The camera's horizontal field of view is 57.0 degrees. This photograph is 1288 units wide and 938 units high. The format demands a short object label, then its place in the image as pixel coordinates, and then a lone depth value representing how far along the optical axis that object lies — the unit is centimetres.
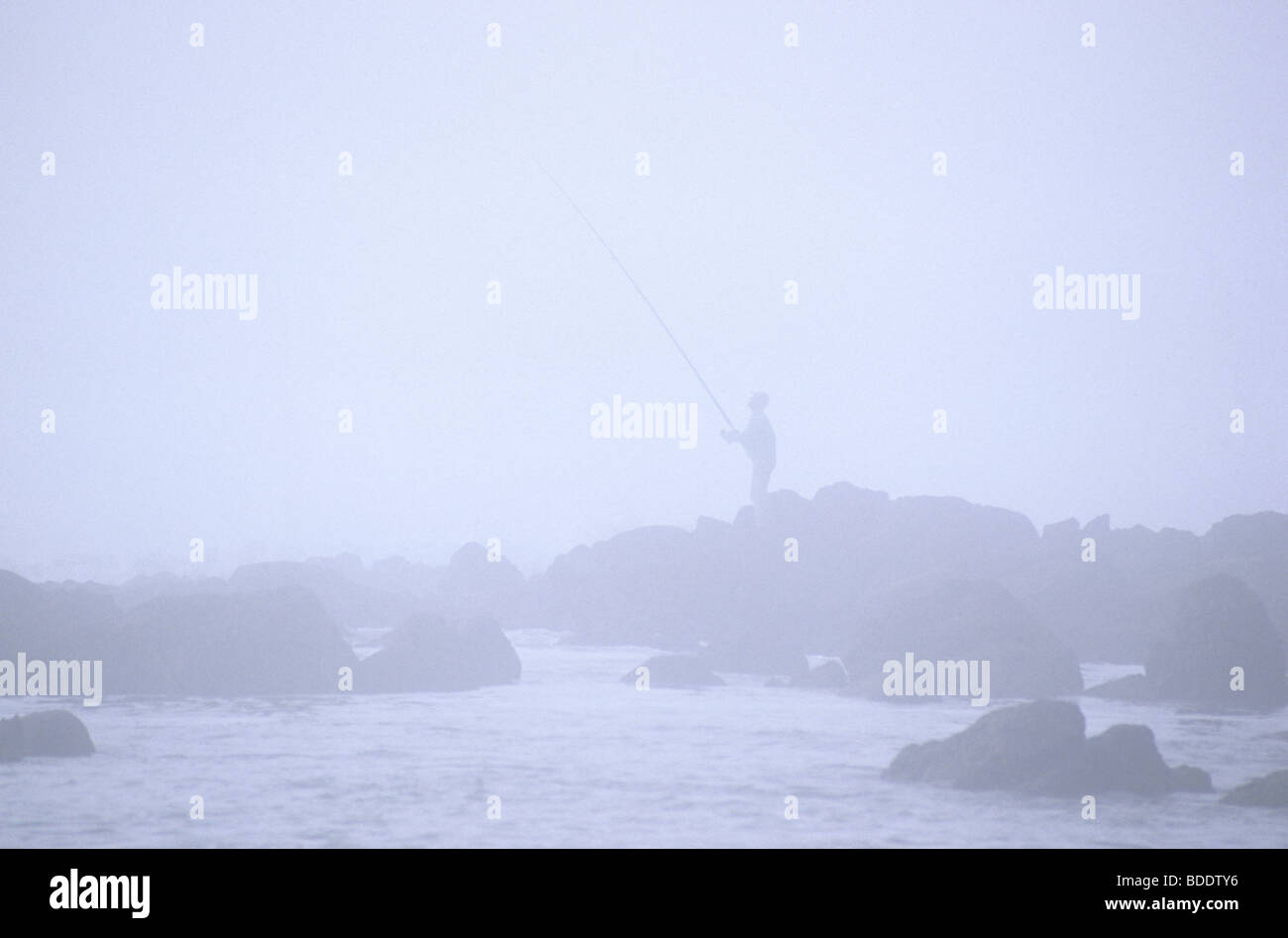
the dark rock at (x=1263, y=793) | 1853
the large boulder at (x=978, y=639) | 2967
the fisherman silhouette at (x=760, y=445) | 4338
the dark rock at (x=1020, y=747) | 1866
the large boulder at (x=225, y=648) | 2962
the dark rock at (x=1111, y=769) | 1856
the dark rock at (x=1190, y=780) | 1927
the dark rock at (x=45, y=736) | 2133
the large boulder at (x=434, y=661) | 3148
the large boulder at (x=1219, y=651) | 2830
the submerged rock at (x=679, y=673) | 3228
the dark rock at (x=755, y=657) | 3416
